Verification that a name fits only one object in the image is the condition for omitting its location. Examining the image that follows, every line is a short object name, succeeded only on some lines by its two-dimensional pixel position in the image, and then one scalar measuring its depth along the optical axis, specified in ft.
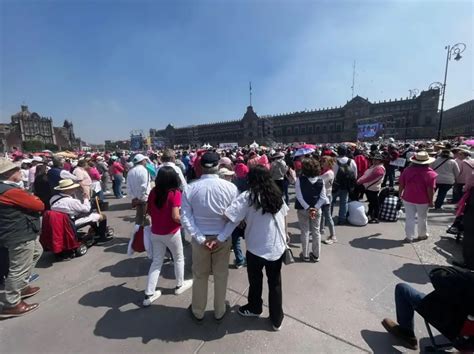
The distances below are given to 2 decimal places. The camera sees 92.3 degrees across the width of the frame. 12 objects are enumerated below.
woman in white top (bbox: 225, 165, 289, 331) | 7.77
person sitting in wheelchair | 13.89
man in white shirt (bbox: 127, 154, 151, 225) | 14.24
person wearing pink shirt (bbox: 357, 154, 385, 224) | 18.85
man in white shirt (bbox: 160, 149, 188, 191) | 17.08
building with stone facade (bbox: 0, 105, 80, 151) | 310.08
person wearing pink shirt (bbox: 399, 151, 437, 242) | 14.53
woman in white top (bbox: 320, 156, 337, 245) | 15.28
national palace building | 254.68
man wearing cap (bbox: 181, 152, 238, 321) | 7.91
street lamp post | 48.39
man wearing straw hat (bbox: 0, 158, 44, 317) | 9.08
